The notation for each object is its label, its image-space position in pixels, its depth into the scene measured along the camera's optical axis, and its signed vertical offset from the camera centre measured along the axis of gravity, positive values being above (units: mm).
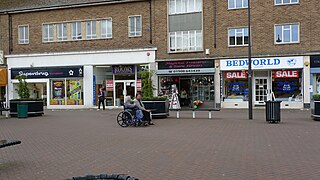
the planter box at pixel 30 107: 21031 -847
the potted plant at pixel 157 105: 18453 -667
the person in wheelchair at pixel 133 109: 15031 -716
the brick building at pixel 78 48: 28078 +3455
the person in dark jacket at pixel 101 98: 27000 -455
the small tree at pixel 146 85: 19594 +342
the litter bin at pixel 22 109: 20344 -934
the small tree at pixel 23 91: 21812 +59
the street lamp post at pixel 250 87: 17562 +194
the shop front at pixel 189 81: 26391 +776
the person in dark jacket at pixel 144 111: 15211 -796
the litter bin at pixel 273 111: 15398 -827
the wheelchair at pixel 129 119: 15069 -1110
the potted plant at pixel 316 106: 16180 -666
